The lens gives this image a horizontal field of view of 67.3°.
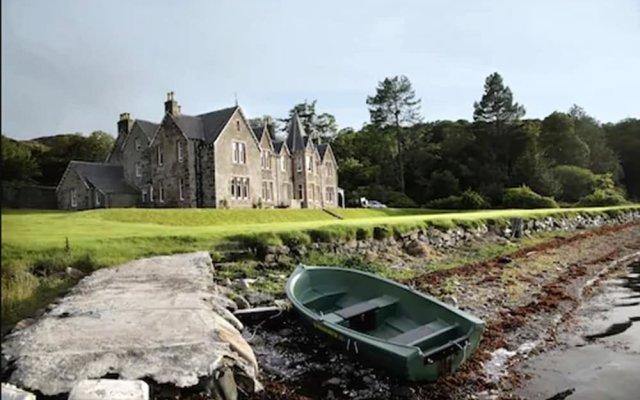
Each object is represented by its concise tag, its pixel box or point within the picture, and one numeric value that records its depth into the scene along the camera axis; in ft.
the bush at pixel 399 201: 167.63
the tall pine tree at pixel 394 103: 216.13
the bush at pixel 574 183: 182.60
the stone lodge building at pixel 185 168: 119.34
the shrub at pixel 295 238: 52.99
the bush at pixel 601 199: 172.65
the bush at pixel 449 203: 159.74
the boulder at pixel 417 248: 62.54
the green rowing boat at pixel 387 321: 21.17
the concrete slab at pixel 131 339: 15.31
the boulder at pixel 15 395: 10.94
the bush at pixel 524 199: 153.17
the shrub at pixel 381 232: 63.21
